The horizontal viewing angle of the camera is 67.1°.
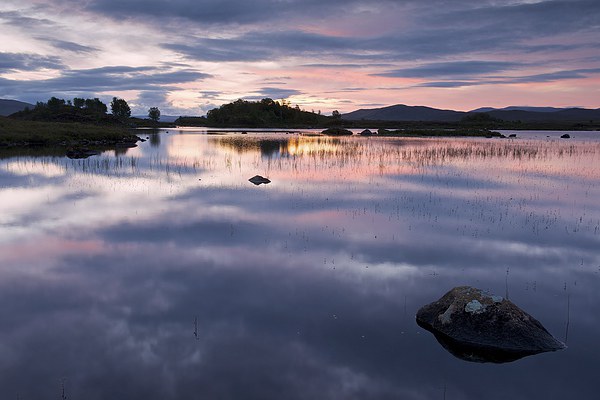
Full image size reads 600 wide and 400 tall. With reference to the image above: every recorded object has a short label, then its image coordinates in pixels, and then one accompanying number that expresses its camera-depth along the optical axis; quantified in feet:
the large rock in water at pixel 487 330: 29.07
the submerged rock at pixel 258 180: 96.12
